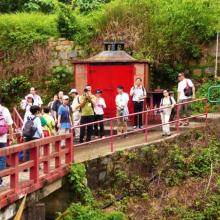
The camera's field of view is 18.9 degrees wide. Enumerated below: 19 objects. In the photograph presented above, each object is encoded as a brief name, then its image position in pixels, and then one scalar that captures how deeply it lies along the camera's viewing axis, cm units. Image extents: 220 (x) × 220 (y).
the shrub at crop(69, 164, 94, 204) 1456
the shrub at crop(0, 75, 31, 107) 2391
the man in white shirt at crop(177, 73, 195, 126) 1902
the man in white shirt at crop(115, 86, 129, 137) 1816
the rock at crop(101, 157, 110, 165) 1588
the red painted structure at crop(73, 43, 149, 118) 2048
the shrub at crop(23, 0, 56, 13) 3085
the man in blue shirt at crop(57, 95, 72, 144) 1611
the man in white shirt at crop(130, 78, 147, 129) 1889
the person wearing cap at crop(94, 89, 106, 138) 1762
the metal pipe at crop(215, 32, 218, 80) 2366
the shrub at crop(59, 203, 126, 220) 1419
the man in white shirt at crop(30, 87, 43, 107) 1859
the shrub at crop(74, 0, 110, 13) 2894
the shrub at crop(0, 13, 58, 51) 2519
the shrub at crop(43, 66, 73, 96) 2380
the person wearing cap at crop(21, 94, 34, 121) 1597
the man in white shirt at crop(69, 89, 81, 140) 1759
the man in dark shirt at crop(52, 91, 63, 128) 1788
